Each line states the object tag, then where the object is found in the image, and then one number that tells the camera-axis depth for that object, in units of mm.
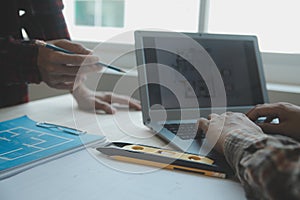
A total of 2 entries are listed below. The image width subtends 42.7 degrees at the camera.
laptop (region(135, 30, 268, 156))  896
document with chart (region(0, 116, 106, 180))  630
